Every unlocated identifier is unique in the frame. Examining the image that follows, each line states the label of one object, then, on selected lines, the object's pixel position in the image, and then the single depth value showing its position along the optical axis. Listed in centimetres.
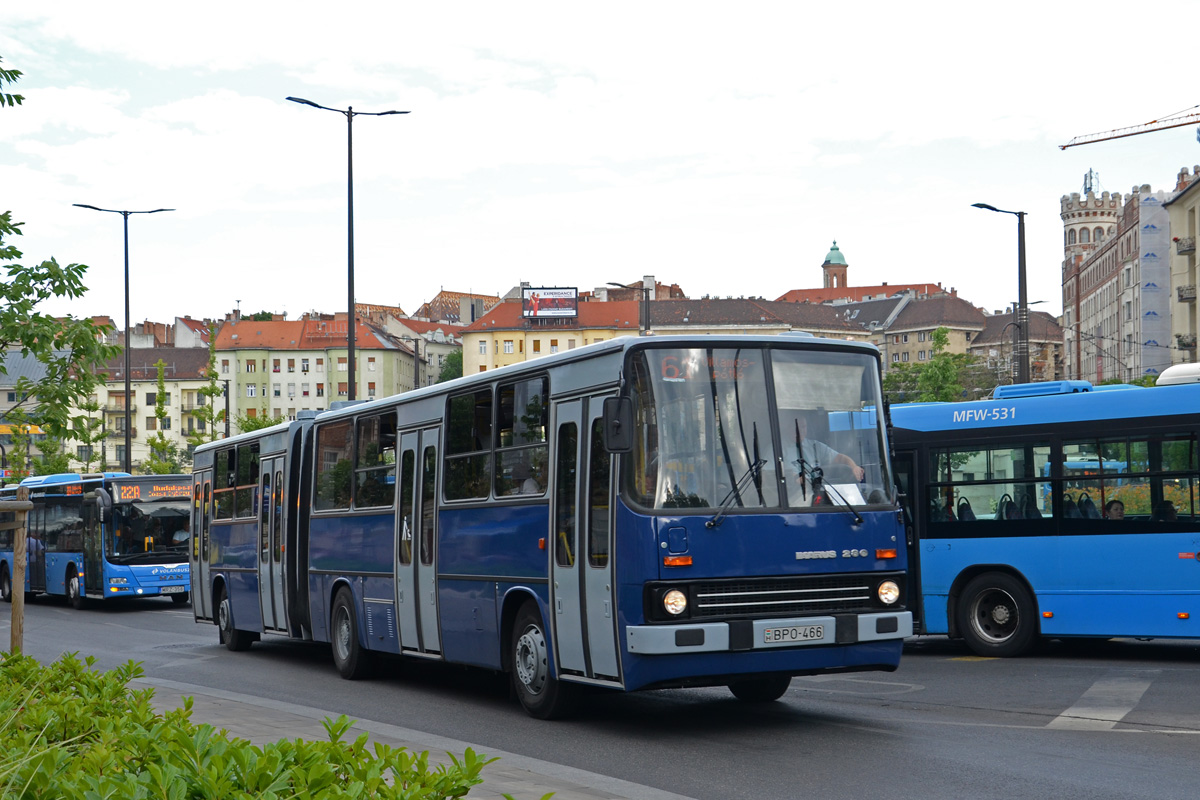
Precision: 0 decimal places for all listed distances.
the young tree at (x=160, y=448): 6606
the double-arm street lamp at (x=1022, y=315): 2998
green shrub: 452
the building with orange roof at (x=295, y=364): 16762
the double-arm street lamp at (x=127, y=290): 5078
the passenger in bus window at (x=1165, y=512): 1562
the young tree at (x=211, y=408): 6506
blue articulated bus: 1070
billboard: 16838
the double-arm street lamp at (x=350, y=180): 3284
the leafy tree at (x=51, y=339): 1279
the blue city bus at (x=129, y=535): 3344
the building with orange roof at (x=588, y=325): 17100
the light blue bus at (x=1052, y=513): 1557
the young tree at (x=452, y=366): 17625
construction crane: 12854
